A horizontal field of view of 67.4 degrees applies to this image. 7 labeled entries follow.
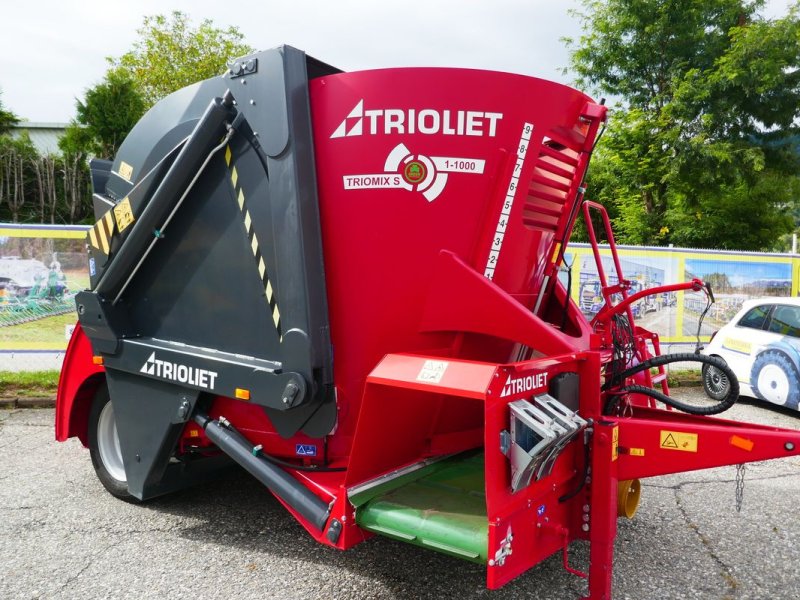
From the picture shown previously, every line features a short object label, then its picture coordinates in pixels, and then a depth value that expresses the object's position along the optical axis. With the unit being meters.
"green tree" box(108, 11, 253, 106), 21.59
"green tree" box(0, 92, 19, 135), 26.81
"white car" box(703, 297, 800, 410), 6.93
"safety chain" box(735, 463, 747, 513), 3.00
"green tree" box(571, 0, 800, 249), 15.16
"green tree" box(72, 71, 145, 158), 19.31
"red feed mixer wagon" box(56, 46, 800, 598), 2.62
